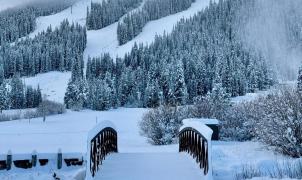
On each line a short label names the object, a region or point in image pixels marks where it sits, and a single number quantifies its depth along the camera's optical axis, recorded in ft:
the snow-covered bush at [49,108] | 303.17
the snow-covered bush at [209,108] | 109.94
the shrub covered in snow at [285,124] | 49.06
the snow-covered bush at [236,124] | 96.58
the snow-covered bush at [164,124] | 116.83
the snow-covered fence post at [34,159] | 60.03
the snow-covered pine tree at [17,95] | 349.82
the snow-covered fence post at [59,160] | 59.21
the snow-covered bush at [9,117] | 286.79
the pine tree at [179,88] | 304.30
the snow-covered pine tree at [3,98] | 335.47
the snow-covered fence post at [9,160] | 59.41
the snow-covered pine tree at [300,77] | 185.65
